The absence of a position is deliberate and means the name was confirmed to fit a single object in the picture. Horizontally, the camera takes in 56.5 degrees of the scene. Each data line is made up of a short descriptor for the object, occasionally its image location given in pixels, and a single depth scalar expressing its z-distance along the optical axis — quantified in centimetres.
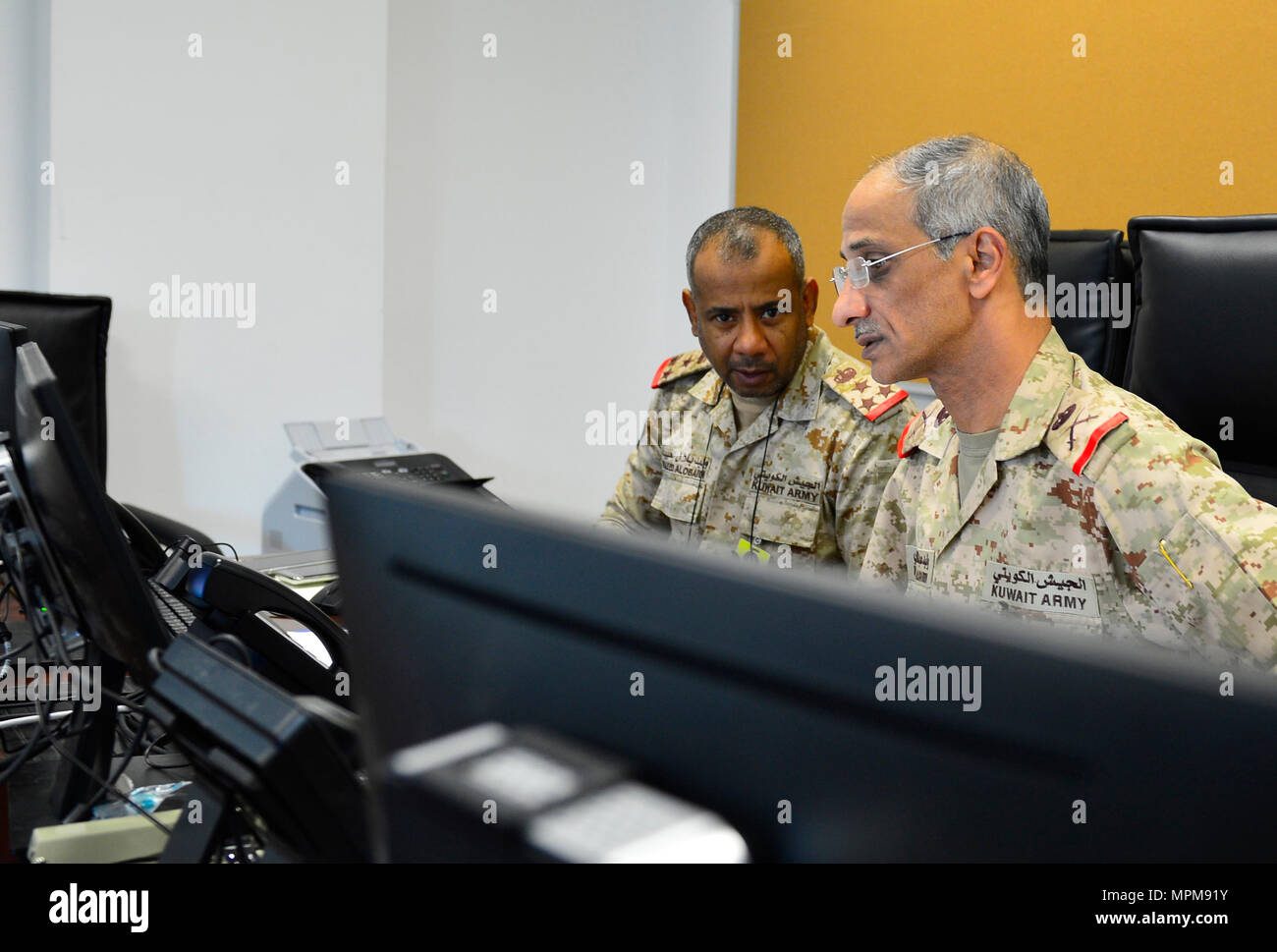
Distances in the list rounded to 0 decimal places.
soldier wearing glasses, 133
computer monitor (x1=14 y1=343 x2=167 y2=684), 85
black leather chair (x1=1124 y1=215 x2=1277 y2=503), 157
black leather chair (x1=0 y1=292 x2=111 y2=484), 254
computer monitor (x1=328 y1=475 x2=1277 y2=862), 40
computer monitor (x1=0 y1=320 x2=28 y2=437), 120
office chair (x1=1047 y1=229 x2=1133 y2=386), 184
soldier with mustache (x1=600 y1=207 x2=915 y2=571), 217
